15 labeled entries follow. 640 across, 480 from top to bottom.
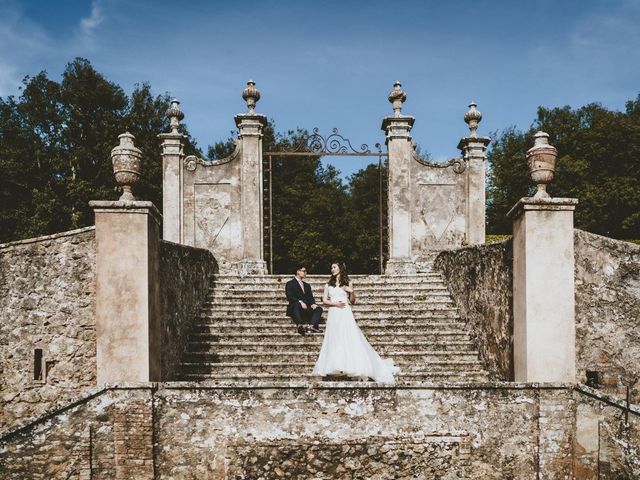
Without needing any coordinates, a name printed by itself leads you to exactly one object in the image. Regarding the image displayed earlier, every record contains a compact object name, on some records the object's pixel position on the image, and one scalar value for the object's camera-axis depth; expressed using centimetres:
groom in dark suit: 1010
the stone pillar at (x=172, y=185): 1439
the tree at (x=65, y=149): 2656
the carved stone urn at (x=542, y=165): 711
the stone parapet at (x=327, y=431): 594
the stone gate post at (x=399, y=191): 1433
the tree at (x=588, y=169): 2944
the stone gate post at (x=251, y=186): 1424
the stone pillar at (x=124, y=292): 663
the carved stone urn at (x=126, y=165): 704
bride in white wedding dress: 798
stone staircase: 900
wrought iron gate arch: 1449
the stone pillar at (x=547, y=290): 684
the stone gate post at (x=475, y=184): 1460
